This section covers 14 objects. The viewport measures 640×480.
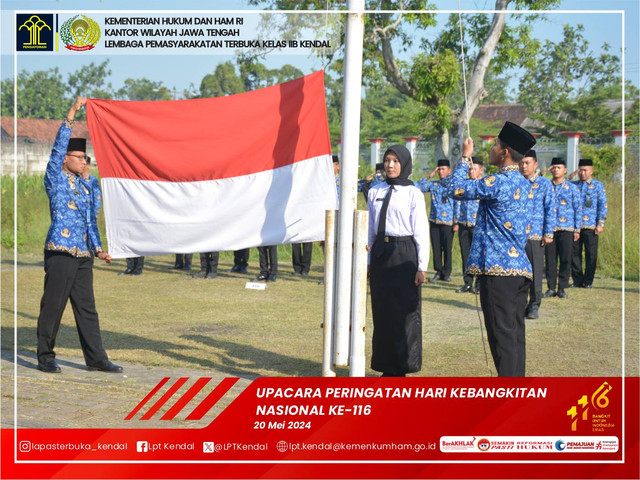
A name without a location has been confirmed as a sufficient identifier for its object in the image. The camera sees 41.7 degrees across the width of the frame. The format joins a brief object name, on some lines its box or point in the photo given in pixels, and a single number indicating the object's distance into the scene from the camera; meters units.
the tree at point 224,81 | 27.93
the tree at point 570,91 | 33.09
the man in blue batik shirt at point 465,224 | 12.49
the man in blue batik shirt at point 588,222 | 12.88
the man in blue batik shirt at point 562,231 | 11.92
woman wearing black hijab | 6.53
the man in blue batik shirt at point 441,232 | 13.57
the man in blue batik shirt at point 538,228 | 9.60
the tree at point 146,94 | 27.72
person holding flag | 6.97
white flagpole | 5.42
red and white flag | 6.30
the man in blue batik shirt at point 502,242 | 5.57
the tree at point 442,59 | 15.85
